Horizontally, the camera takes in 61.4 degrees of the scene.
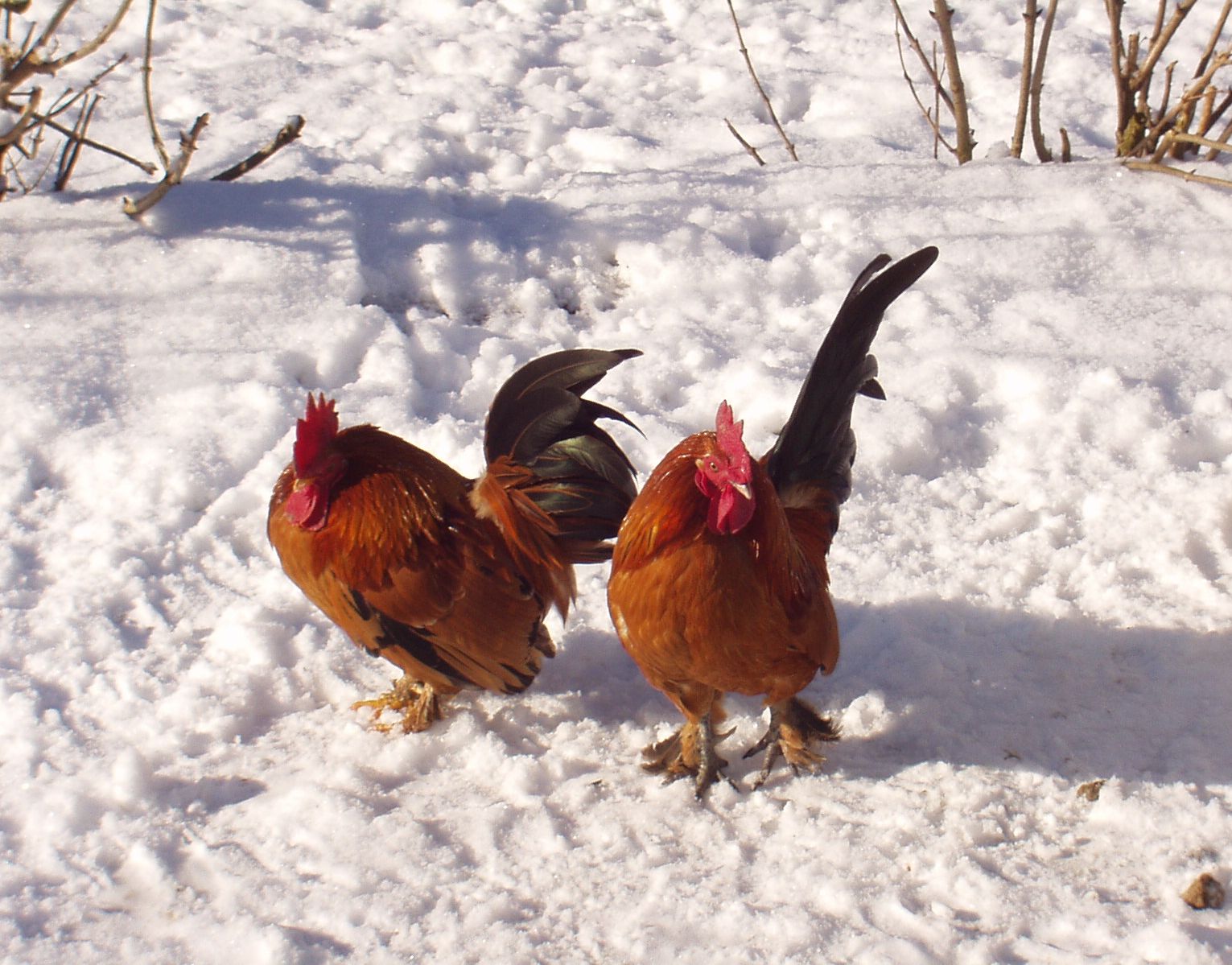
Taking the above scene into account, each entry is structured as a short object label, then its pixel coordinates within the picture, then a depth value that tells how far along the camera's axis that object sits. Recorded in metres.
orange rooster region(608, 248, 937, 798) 2.70
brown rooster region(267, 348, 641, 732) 3.05
